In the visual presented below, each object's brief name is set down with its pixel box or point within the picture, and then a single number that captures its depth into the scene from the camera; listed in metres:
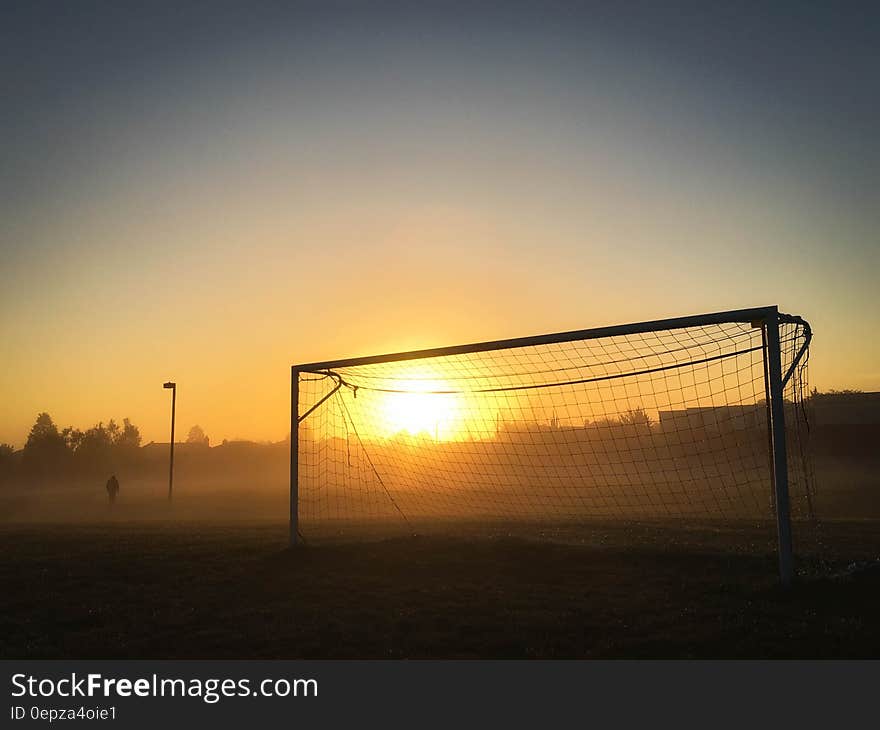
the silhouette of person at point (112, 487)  37.16
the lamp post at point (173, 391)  34.84
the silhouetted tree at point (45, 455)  82.06
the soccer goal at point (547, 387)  10.24
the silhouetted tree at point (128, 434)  122.82
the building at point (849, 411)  45.50
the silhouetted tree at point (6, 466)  82.12
